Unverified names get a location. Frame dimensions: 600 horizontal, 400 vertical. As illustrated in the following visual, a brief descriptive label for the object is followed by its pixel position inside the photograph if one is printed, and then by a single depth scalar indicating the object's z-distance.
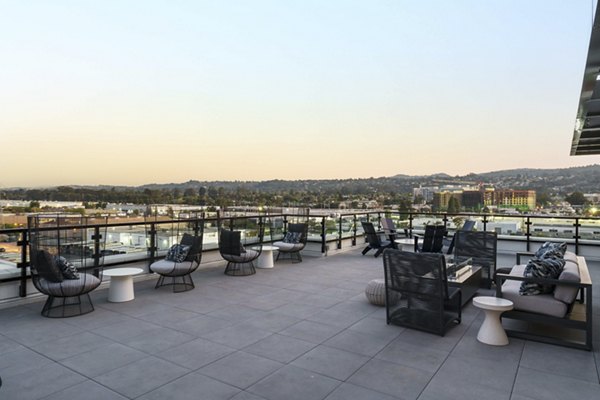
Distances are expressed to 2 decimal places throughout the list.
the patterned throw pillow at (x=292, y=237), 8.61
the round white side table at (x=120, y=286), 5.13
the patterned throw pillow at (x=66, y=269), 4.69
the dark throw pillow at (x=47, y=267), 4.46
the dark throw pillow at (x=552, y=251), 4.39
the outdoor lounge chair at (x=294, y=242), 8.33
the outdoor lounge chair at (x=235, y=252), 6.97
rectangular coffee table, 4.66
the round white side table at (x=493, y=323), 3.62
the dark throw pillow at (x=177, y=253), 5.96
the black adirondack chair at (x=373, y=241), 9.18
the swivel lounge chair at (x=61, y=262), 4.48
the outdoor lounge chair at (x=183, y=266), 5.74
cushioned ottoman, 4.93
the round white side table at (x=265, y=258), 7.70
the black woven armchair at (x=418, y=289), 3.85
